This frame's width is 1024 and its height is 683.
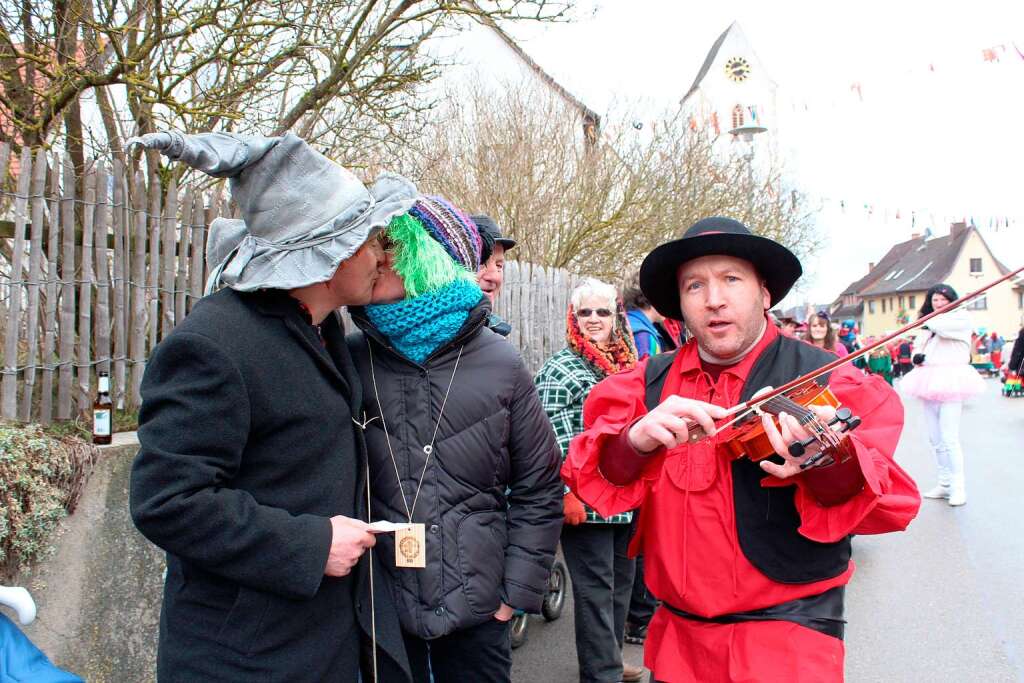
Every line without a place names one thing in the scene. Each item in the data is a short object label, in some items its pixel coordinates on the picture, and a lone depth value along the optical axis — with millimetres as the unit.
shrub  3133
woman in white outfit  8195
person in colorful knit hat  2350
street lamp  18359
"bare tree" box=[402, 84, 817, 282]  12609
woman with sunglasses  3896
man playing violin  1985
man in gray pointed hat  1812
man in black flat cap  3980
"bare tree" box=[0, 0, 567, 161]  5254
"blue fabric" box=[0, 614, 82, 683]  2314
